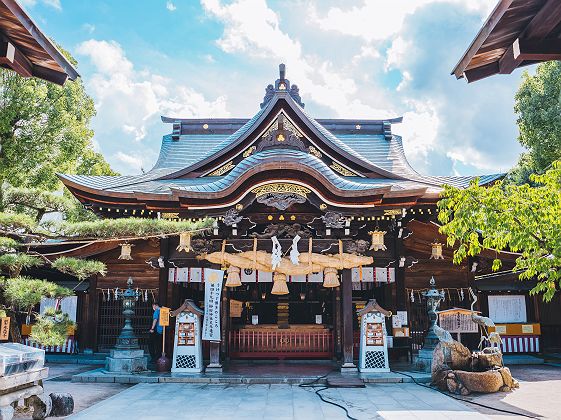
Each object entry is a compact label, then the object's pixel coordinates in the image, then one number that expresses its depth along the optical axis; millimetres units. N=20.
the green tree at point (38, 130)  16453
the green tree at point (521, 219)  5266
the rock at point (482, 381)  9531
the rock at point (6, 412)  6156
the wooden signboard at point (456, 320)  13156
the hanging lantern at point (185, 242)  12016
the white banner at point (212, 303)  11945
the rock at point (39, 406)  7168
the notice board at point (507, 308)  16234
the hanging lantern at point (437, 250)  13386
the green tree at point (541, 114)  20250
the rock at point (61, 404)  7605
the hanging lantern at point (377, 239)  12277
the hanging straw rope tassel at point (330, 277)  12219
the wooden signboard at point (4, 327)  7699
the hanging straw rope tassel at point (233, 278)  12258
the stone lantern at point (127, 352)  11914
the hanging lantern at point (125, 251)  13081
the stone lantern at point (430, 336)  12206
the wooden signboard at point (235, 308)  15605
